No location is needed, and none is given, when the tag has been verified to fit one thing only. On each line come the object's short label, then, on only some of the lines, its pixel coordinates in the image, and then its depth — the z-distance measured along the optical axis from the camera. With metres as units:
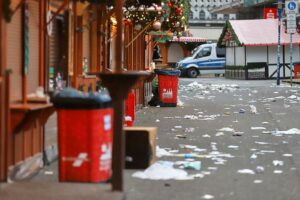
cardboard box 15.39
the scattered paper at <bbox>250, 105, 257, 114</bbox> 31.57
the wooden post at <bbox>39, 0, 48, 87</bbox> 14.75
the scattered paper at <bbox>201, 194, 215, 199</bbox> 12.79
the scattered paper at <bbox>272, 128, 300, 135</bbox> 23.13
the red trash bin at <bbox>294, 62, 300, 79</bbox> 70.95
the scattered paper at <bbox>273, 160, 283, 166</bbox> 16.55
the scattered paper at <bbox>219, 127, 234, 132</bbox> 23.98
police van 82.06
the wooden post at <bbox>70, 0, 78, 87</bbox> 17.72
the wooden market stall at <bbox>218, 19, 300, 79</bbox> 71.61
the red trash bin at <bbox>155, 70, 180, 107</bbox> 33.53
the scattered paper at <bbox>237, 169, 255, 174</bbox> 15.49
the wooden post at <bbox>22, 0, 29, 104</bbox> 13.40
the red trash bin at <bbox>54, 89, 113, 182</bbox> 12.19
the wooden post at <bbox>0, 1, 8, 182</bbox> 12.05
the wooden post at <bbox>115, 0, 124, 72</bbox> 11.97
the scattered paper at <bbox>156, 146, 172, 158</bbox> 17.83
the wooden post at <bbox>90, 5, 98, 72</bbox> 20.63
